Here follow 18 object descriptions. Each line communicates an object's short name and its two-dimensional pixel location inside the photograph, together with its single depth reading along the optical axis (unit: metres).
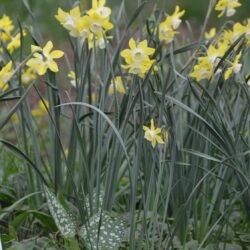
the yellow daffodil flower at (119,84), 4.61
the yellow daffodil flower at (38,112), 6.80
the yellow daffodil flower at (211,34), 6.18
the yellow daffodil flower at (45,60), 3.84
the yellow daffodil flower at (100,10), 3.91
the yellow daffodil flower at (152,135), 3.64
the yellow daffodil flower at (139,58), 3.77
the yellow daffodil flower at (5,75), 3.90
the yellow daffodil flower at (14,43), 4.82
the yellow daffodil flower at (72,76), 4.91
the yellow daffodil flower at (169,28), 4.77
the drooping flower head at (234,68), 3.93
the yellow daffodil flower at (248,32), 4.13
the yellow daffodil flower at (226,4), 4.29
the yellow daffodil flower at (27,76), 5.40
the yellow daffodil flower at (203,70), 4.09
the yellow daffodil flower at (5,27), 5.03
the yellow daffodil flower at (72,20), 3.97
